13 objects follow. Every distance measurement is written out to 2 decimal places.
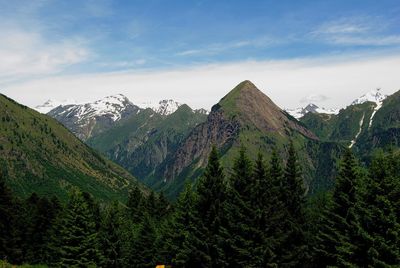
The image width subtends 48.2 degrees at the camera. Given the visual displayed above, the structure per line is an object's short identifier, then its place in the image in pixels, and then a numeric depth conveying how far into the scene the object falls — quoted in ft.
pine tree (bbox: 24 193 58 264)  289.74
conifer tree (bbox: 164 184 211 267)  171.83
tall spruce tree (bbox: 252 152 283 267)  152.46
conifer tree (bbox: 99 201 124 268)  242.17
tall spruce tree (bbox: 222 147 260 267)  153.58
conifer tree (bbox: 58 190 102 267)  199.31
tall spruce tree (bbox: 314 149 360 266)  157.48
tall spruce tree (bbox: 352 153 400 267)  122.42
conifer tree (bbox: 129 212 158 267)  274.98
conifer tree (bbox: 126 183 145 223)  370.12
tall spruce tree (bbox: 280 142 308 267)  167.19
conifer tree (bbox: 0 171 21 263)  239.50
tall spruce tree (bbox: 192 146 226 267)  170.19
